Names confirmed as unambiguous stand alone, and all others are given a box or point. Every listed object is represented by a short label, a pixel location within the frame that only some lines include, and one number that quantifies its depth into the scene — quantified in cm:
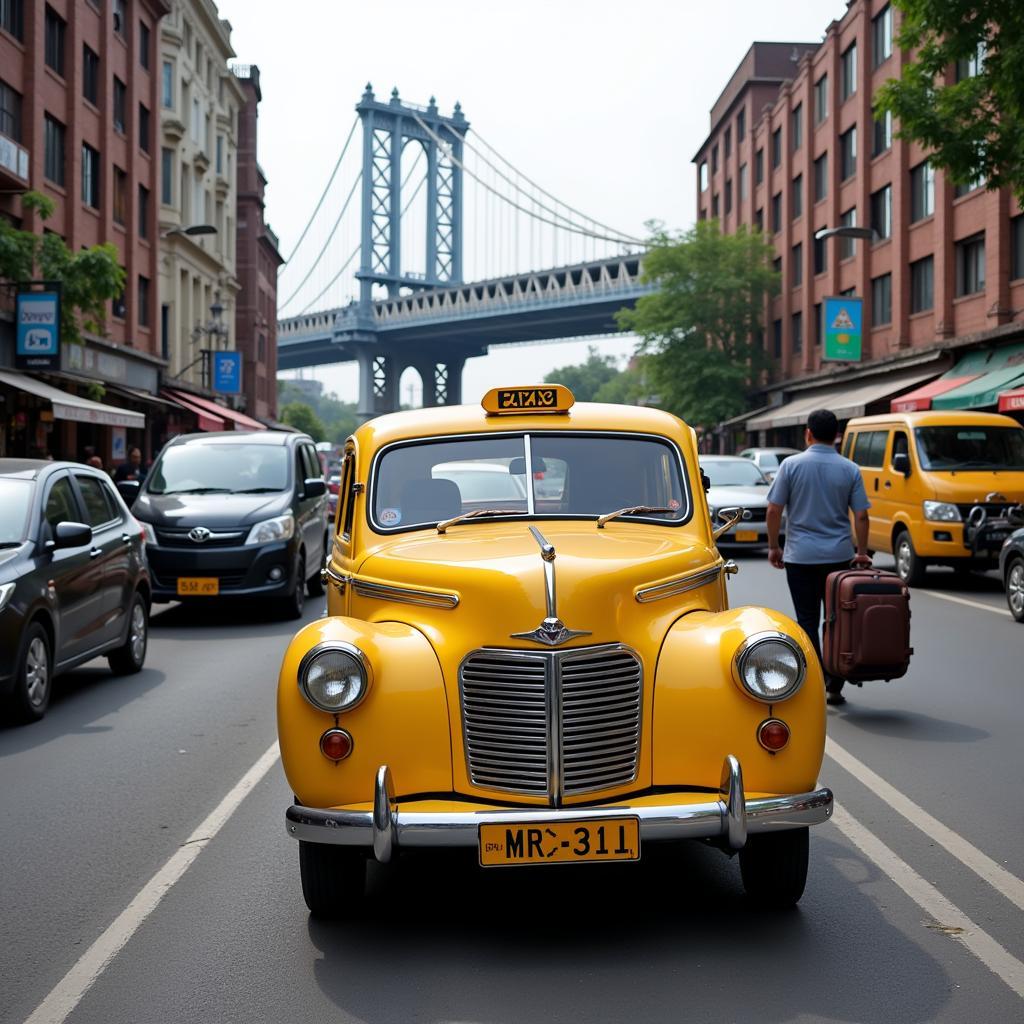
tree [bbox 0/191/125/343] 2531
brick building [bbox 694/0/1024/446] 3334
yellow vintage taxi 411
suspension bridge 7531
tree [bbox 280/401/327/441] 10786
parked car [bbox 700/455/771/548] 2072
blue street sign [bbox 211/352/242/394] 4841
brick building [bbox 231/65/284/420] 6862
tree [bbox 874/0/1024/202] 1628
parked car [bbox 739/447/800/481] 3322
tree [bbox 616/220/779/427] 5481
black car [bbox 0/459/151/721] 795
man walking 826
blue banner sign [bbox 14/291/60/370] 2556
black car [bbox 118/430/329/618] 1316
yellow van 1569
